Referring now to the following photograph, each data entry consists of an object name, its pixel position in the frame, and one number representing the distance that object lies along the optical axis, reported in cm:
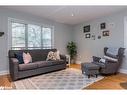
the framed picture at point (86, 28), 395
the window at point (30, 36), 312
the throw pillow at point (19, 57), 264
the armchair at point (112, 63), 267
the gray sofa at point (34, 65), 237
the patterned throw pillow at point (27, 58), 268
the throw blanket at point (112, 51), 287
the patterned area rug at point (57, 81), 202
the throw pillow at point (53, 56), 320
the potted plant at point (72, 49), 433
